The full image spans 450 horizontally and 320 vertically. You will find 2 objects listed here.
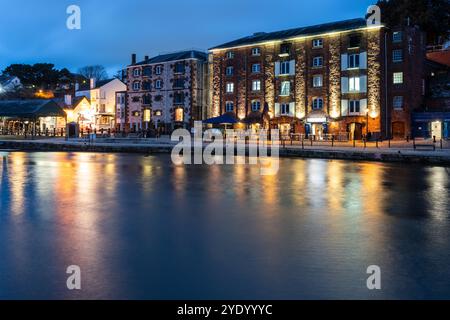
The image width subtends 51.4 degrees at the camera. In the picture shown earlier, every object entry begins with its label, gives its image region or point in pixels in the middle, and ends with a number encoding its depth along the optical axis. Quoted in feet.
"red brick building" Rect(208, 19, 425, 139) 151.84
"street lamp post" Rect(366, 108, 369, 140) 151.72
